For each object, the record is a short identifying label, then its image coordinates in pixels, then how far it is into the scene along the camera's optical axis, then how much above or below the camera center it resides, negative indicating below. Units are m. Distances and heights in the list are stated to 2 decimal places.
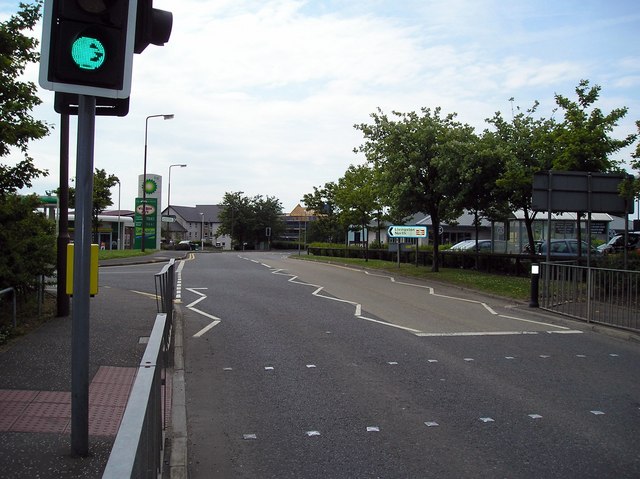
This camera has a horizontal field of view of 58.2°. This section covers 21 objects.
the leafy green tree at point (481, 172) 21.33 +2.64
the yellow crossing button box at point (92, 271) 3.76 -0.23
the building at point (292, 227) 131.62 +2.89
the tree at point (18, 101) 9.16 +2.26
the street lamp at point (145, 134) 40.84 +7.31
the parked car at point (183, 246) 70.38 -1.07
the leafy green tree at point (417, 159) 23.41 +3.44
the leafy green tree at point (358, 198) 37.59 +2.78
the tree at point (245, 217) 84.68 +3.11
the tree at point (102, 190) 41.09 +3.39
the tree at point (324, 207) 55.97 +3.25
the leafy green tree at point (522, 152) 19.78 +3.27
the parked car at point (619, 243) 27.21 +0.05
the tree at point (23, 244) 9.48 -0.15
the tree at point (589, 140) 17.23 +3.14
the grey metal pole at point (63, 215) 10.26 +0.38
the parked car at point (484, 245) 30.56 -0.22
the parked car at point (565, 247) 23.80 -0.17
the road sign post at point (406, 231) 27.66 +0.46
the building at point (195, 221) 119.93 +3.61
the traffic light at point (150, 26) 3.98 +1.49
